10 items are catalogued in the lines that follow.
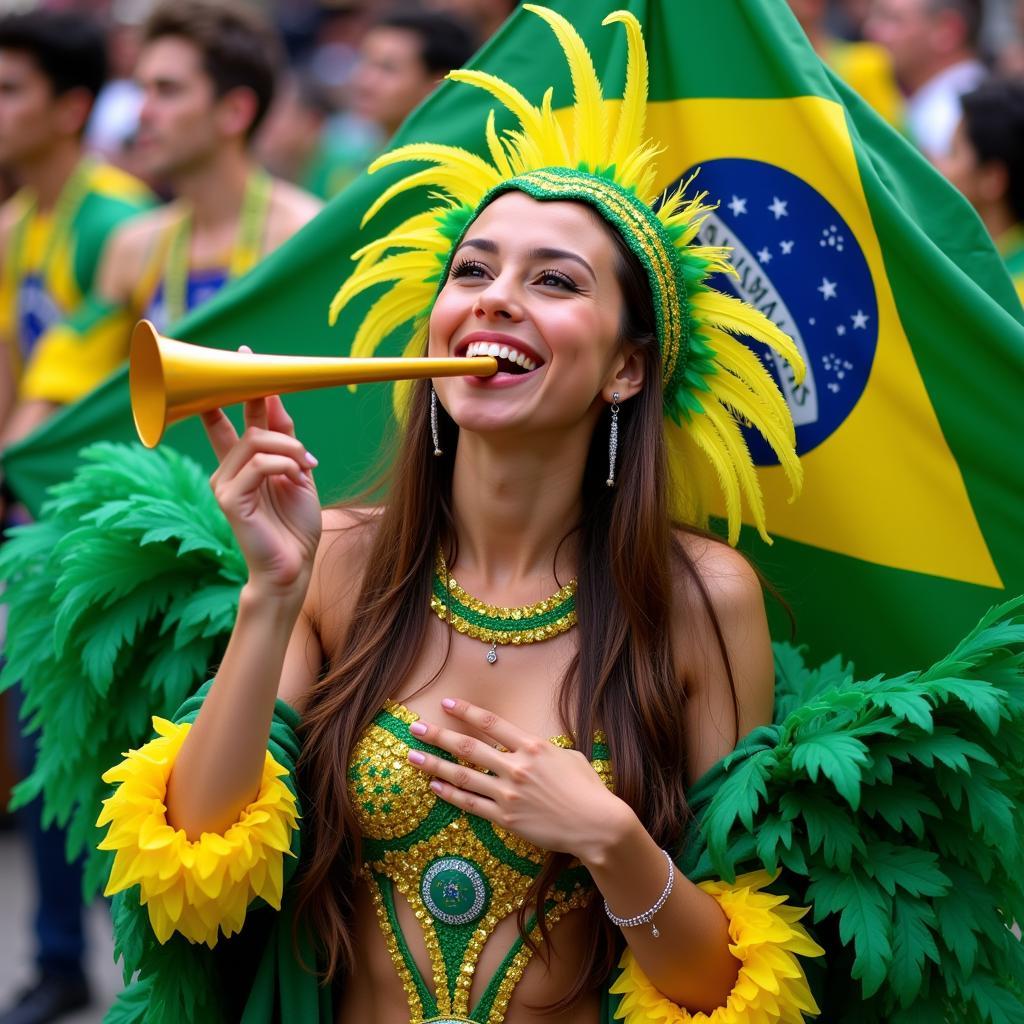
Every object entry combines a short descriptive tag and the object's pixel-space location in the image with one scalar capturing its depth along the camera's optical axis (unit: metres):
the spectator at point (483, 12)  6.24
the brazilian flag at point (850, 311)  2.72
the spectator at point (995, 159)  4.78
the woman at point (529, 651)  2.23
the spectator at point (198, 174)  4.71
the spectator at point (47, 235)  4.27
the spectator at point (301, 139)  9.21
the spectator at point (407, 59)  6.23
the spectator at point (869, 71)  7.00
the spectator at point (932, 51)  6.67
